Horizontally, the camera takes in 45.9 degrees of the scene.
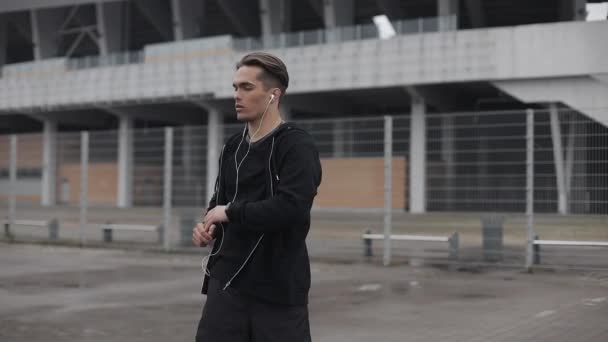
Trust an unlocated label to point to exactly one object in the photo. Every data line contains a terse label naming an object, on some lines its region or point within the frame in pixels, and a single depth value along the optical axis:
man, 2.63
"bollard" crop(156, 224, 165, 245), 14.92
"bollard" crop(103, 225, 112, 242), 15.84
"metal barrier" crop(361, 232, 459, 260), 11.91
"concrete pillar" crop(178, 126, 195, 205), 14.06
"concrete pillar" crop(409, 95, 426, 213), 12.41
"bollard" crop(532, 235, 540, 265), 11.33
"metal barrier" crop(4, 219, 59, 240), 16.44
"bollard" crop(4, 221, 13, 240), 17.11
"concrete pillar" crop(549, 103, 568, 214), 10.71
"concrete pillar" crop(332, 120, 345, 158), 14.53
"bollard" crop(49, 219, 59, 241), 16.41
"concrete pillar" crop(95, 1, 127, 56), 44.75
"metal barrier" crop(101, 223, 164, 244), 15.13
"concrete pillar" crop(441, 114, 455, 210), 12.74
